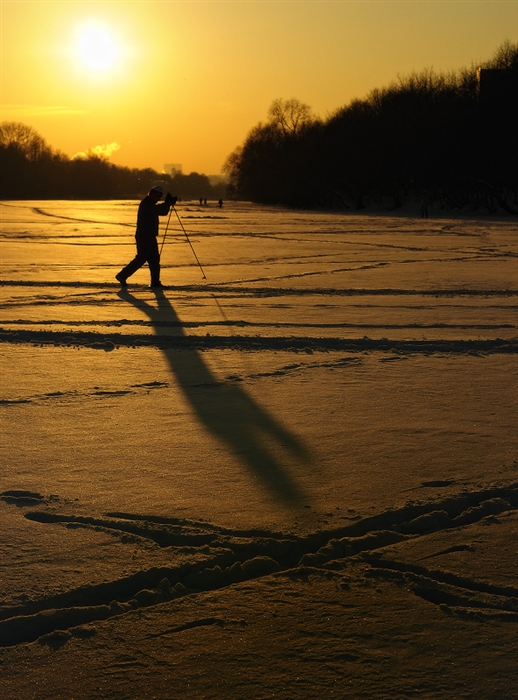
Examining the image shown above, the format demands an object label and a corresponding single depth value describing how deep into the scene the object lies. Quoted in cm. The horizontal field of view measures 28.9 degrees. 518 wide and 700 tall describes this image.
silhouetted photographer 1339
